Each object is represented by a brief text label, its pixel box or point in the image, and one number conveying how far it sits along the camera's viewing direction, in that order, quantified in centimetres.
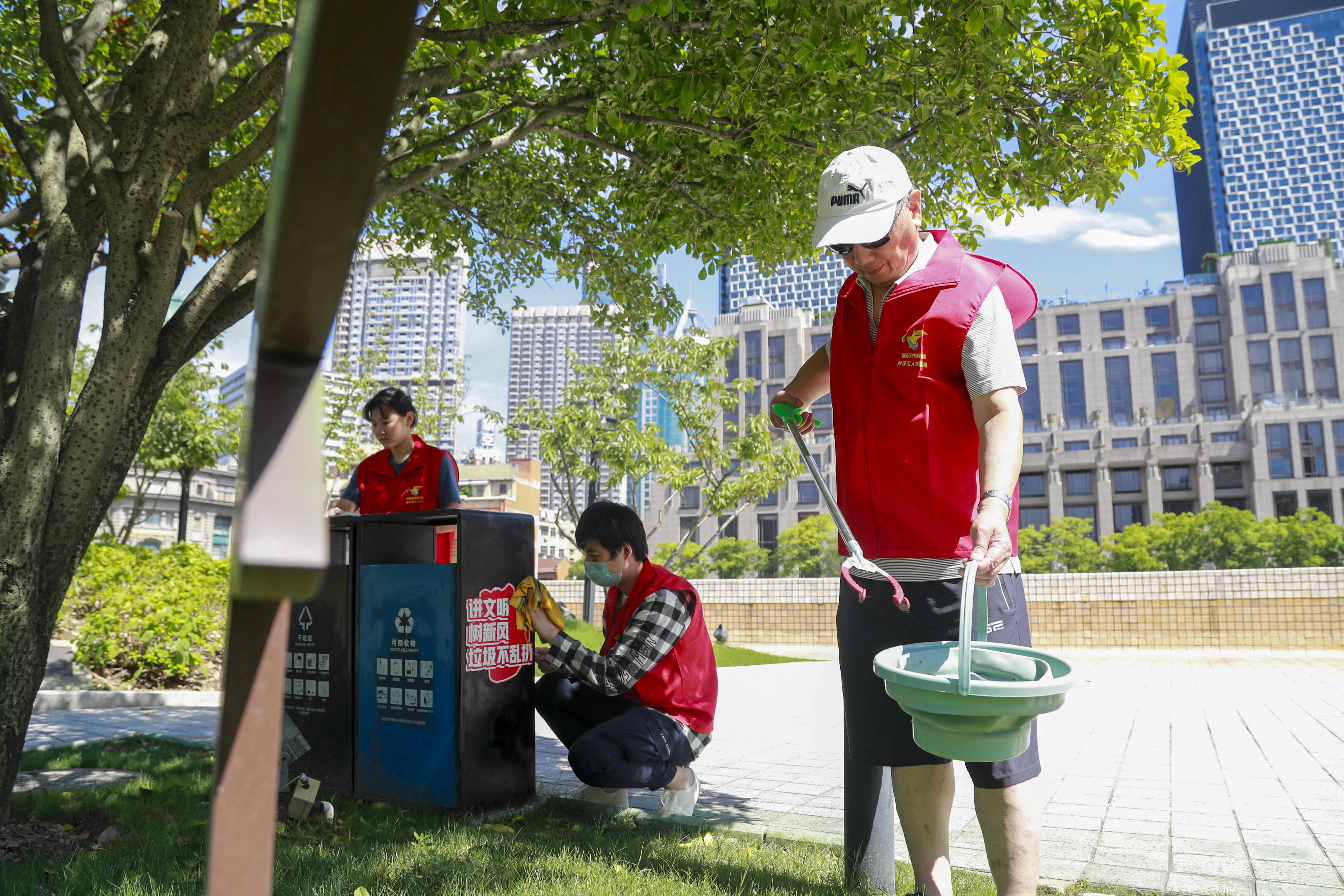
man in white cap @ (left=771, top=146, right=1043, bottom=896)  216
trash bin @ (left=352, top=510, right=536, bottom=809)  378
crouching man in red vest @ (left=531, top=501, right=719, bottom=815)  354
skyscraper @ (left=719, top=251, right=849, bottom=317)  13912
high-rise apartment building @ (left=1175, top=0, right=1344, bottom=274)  10538
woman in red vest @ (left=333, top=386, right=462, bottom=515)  494
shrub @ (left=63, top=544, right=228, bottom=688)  800
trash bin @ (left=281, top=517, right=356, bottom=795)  409
